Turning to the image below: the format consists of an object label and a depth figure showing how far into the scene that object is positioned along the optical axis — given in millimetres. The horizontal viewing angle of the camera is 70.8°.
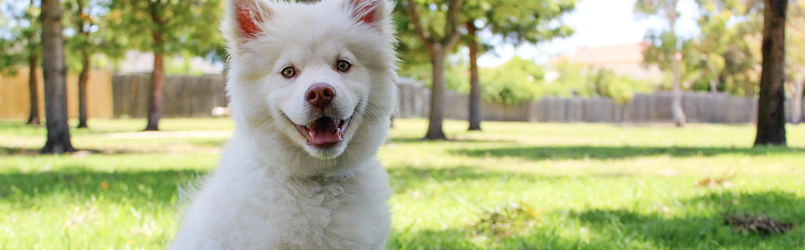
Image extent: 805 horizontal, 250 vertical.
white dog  2193
